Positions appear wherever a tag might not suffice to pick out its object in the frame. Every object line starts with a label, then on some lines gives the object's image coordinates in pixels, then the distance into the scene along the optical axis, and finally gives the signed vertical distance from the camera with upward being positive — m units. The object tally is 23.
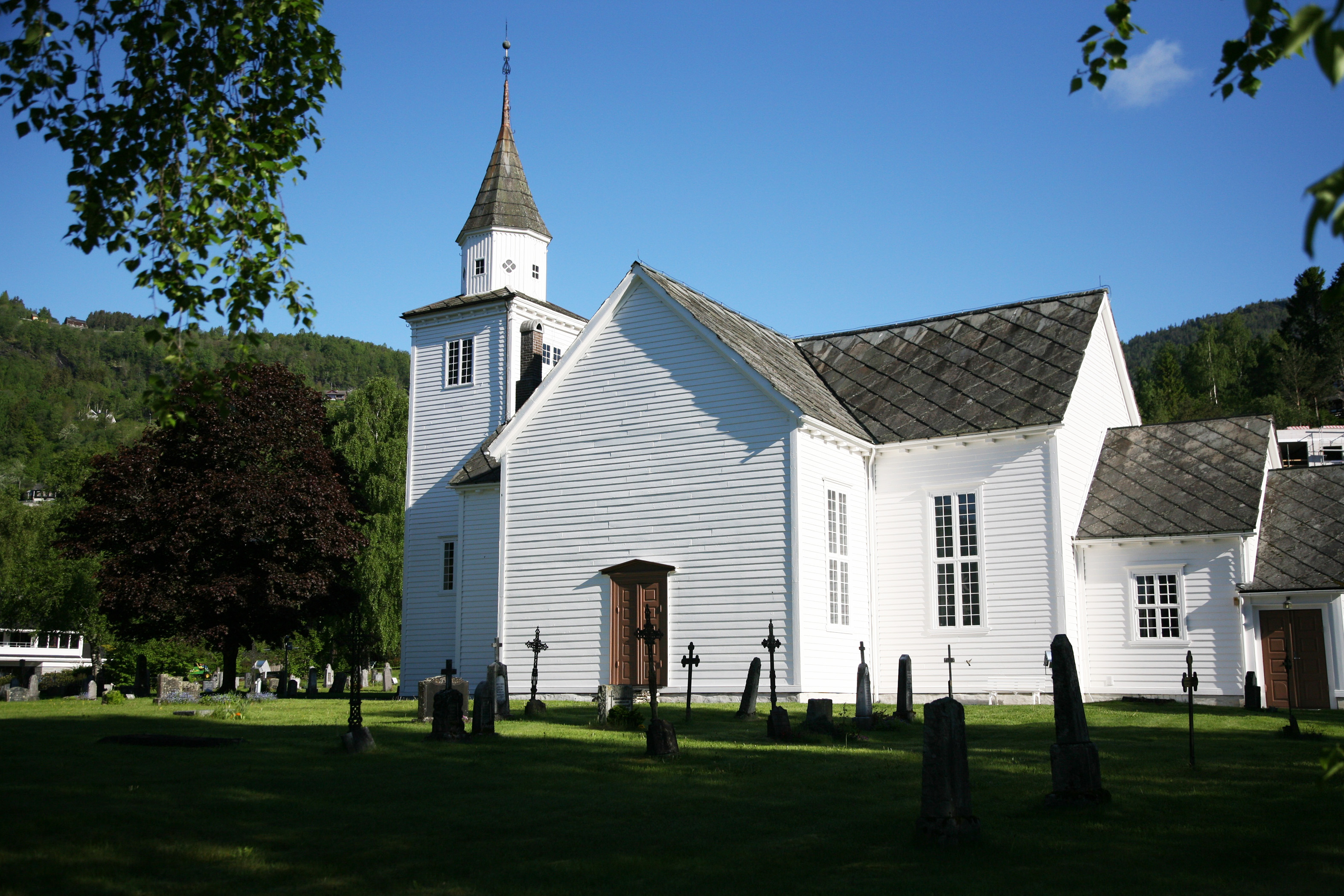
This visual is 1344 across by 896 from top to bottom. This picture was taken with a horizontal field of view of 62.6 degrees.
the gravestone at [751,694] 20.72 -1.36
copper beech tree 30.45 +2.60
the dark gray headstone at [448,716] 16.03 -1.38
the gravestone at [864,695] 18.91 -1.27
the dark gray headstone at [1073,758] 10.77 -1.33
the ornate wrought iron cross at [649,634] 18.09 -0.22
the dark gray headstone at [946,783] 9.42 -1.38
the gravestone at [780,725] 17.08 -1.59
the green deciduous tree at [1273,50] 3.59 +3.76
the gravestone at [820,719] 17.36 -1.54
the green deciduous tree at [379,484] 47.28 +6.00
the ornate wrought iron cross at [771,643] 21.58 -0.43
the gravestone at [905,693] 20.17 -1.31
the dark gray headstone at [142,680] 32.31 -1.73
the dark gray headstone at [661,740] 14.53 -1.55
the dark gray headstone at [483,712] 16.73 -1.37
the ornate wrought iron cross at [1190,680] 14.53 -0.79
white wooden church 25.33 +2.41
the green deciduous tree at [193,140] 11.54 +5.12
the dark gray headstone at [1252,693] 22.98 -1.50
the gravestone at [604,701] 19.25 -1.39
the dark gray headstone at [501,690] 20.14 -1.25
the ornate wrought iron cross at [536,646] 24.47 -0.55
